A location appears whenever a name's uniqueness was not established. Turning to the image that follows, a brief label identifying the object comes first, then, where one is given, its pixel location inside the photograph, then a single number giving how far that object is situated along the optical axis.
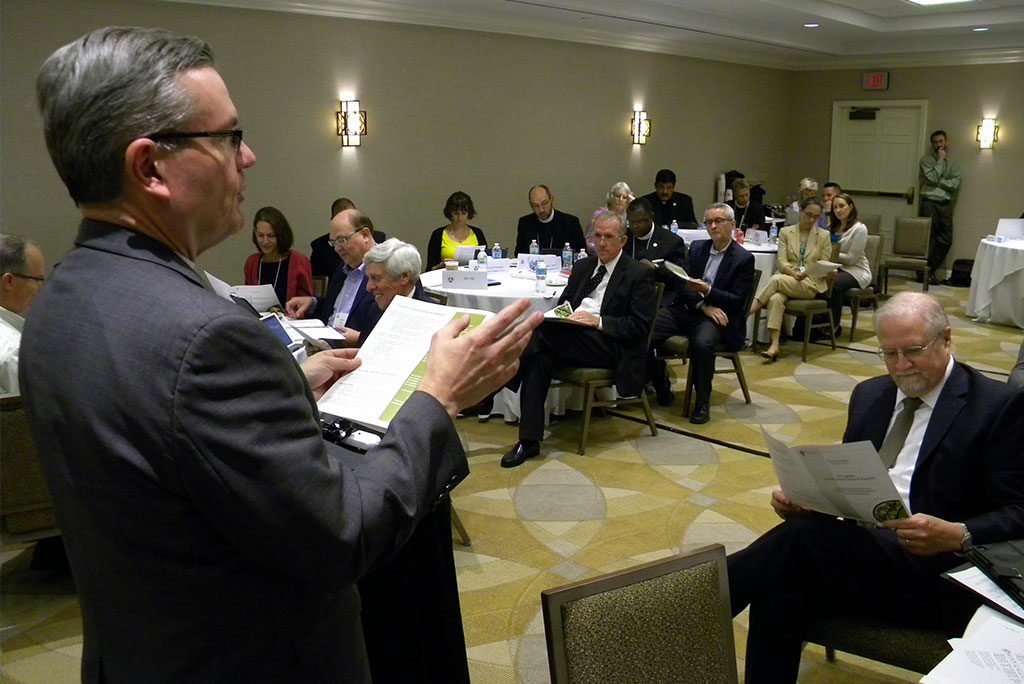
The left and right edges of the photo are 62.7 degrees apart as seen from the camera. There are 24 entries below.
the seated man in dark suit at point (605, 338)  4.94
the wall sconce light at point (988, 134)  11.34
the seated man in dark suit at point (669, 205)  9.59
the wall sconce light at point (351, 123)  7.82
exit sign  12.37
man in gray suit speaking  0.89
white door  12.20
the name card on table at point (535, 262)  6.55
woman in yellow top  7.43
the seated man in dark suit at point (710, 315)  5.63
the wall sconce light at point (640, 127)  10.62
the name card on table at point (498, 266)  6.16
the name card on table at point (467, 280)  5.55
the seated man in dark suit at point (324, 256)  6.72
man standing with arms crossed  11.61
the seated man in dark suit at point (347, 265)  4.87
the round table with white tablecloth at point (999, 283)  8.30
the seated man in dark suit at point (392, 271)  3.99
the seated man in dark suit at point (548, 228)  7.96
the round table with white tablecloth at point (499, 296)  5.37
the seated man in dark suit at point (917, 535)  2.14
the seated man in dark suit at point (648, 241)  6.64
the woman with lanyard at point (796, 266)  7.30
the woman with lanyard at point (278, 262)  5.58
